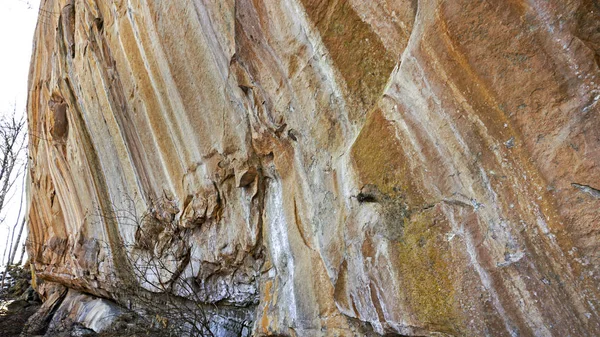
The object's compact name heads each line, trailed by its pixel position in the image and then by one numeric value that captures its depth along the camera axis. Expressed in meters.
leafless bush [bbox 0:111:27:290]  14.19
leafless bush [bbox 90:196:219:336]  4.86
